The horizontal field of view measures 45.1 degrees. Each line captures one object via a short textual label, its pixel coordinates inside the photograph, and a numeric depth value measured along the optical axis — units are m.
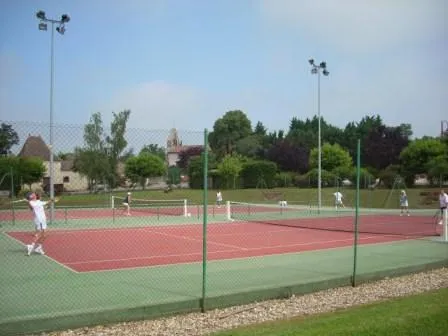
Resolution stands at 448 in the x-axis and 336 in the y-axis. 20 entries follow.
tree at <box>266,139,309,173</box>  75.44
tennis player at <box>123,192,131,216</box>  26.23
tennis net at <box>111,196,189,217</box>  32.59
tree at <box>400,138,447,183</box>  60.75
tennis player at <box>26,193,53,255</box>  13.73
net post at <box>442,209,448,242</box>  15.69
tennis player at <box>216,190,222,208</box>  39.84
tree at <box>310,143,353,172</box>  71.19
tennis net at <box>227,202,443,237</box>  21.19
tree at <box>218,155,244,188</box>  56.72
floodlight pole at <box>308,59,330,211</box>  34.25
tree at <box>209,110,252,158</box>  100.69
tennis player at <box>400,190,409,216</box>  30.30
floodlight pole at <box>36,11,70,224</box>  22.86
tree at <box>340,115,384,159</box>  102.75
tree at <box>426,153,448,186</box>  47.78
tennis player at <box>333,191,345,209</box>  35.00
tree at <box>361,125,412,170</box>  76.00
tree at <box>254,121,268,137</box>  121.65
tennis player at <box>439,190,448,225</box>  20.75
